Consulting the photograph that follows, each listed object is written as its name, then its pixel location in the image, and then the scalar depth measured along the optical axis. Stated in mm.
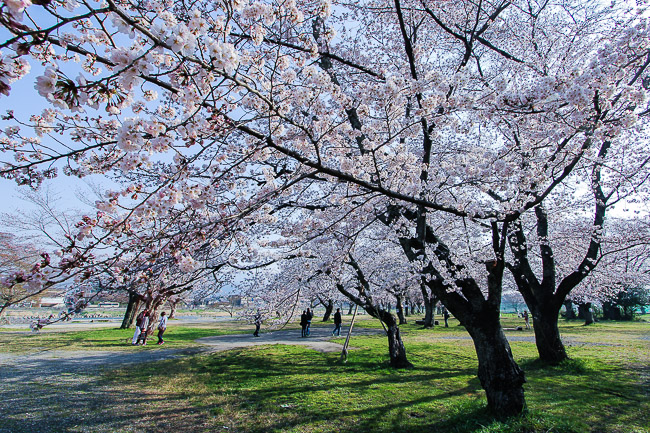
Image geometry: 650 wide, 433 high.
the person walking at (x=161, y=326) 15008
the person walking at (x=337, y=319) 17167
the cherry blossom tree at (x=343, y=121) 2299
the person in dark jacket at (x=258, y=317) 10683
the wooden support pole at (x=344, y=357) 10255
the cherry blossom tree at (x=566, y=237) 8219
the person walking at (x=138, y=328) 14780
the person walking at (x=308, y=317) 18509
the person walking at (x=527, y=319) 23394
